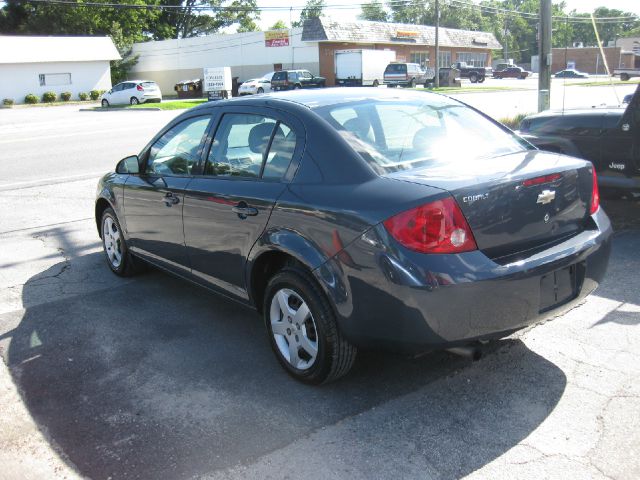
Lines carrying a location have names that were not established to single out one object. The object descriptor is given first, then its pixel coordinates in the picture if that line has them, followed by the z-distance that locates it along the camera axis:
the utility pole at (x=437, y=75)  45.44
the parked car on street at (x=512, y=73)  73.44
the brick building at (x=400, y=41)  53.59
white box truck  49.59
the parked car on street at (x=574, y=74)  69.94
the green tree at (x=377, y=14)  119.06
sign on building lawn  37.90
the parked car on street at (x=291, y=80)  43.97
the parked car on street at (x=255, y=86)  43.44
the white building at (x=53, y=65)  49.56
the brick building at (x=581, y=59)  81.24
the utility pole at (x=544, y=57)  13.27
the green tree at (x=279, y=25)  95.55
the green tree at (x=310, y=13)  107.86
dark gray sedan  3.22
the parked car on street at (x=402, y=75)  50.45
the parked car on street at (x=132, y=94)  40.34
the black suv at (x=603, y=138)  6.82
